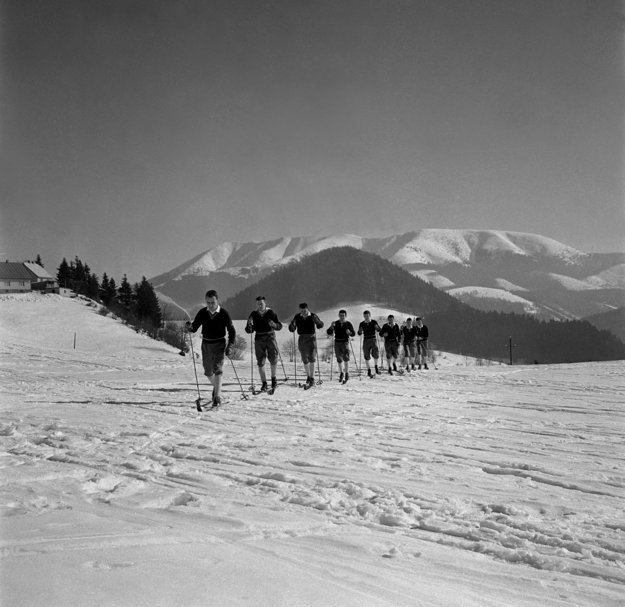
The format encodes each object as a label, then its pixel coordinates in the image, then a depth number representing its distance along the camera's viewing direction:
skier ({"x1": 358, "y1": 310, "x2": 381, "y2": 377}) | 20.11
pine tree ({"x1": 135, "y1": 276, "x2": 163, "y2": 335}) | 84.69
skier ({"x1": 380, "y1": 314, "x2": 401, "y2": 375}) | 21.46
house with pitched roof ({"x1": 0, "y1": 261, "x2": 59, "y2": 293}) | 107.19
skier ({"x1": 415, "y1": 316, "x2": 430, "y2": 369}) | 24.97
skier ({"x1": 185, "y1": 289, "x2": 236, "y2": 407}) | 11.18
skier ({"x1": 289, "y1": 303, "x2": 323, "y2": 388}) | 15.77
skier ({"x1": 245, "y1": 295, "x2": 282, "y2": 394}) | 13.67
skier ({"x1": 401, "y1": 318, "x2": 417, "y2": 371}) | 24.49
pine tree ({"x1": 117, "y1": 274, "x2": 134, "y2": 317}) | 90.44
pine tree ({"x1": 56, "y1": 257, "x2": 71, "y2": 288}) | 98.44
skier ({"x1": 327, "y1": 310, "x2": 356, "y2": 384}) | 17.67
